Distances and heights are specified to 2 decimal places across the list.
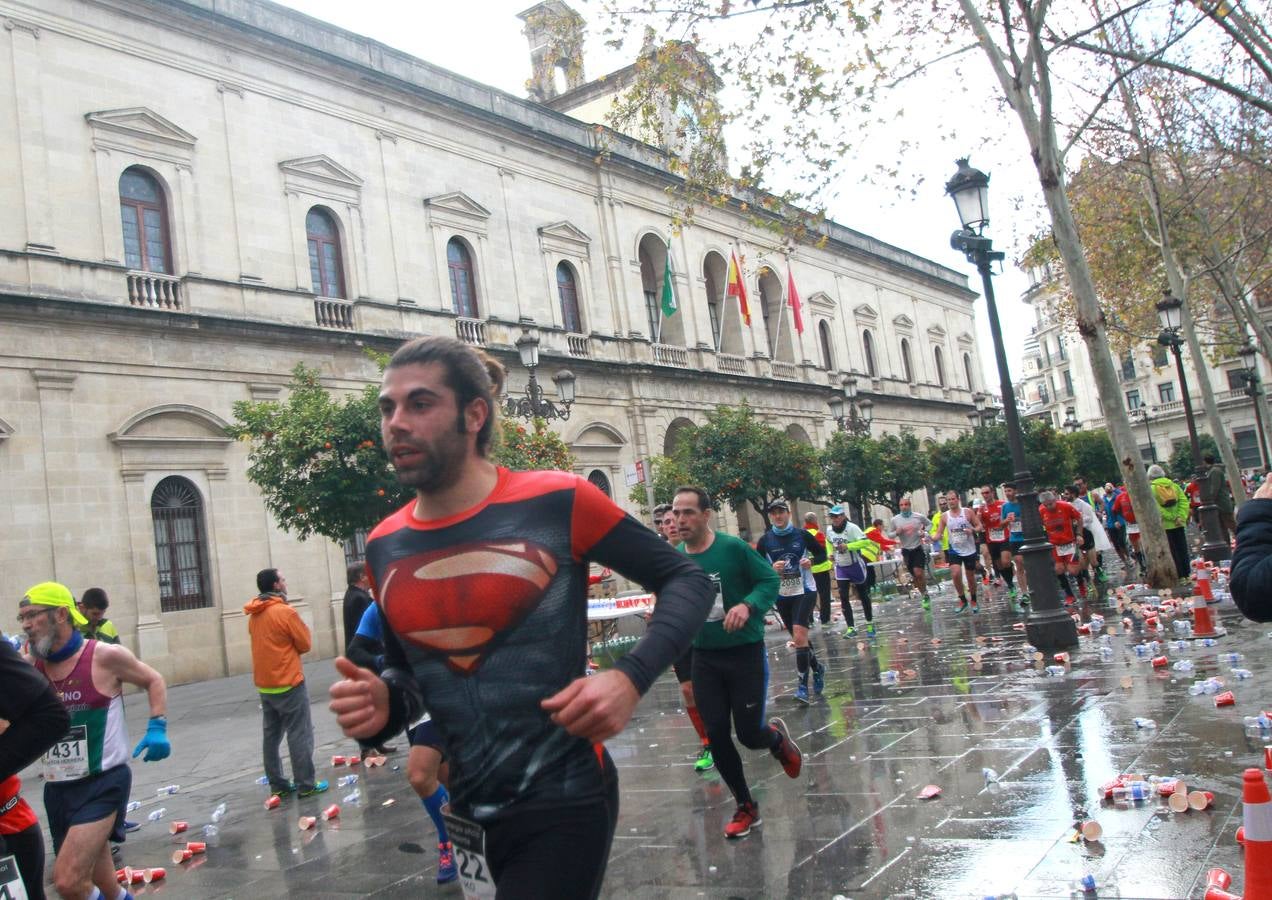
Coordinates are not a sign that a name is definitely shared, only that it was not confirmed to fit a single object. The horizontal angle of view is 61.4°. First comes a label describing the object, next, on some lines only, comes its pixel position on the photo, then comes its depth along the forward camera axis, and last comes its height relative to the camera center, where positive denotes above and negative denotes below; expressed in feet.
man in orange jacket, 28.14 -1.69
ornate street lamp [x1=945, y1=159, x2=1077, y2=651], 37.60 +5.17
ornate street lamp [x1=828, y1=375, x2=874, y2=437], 98.68 +11.67
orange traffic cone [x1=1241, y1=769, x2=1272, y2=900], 9.71 -3.25
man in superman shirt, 7.45 -0.31
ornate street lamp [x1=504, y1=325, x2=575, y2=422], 57.26 +10.89
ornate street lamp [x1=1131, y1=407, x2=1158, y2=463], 211.08 +16.24
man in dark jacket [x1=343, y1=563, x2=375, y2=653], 29.58 +0.40
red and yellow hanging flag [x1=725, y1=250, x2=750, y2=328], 106.63 +26.97
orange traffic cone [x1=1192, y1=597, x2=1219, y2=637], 32.96 -4.16
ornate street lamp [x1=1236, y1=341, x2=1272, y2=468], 103.96 +8.79
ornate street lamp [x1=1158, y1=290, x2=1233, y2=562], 57.67 +1.49
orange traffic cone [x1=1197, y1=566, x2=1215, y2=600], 37.52 -3.40
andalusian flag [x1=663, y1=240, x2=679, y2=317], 99.45 +24.81
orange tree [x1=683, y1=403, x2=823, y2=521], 86.33 +7.33
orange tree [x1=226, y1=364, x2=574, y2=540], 52.11 +7.44
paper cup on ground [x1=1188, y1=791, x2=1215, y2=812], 15.64 -4.52
